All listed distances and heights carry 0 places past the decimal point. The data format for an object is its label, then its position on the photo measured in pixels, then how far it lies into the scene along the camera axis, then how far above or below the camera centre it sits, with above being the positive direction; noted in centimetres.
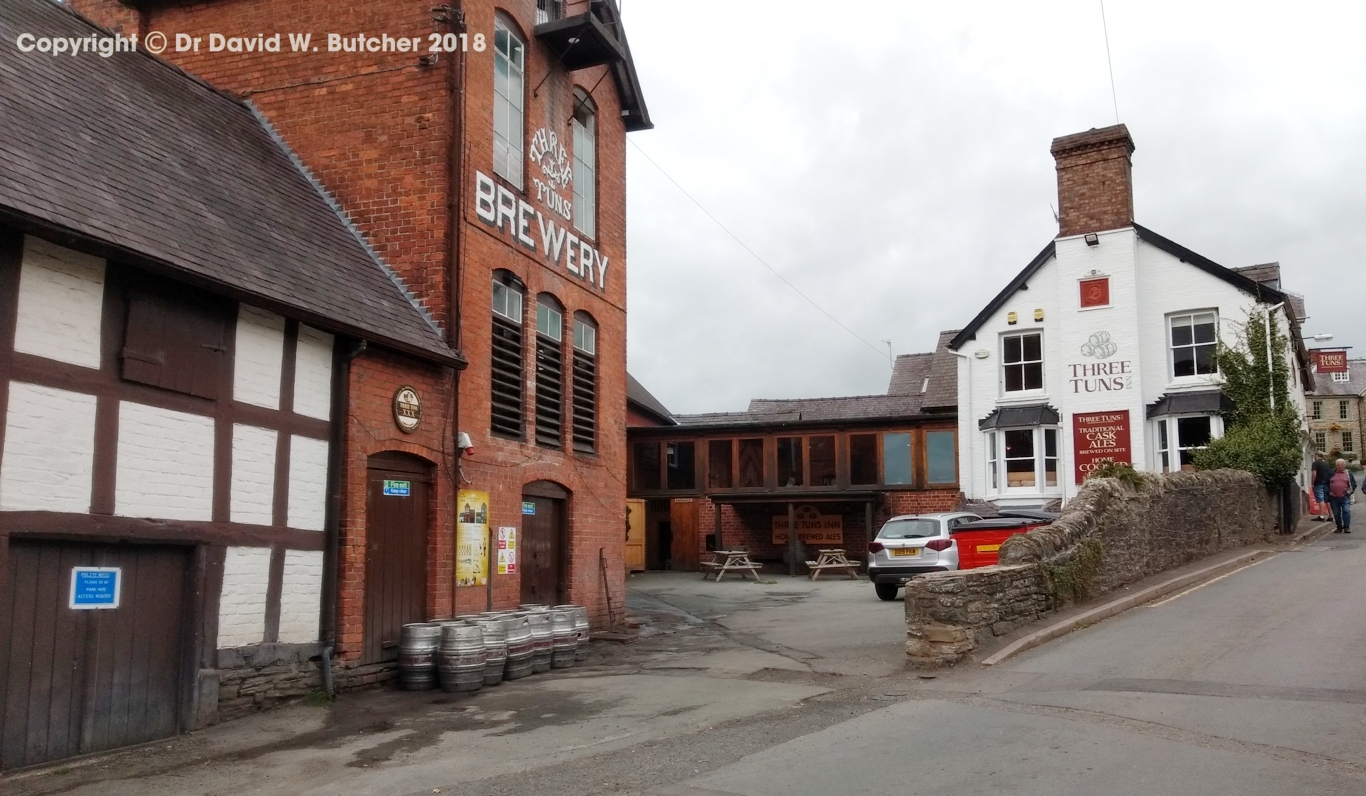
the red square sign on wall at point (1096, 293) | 2761 +631
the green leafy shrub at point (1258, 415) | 2305 +280
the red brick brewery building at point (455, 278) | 1186 +348
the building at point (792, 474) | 3022 +177
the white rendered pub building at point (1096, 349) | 2664 +486
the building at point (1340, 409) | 7756 +946
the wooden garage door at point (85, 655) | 777 -98
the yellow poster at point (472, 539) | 1307 -8
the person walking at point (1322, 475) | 2650 +152
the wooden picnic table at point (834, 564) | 2722 -78
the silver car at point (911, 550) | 1781 -26
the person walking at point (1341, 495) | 2434 +95
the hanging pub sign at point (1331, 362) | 5383 +907
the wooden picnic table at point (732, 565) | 2759 -84
